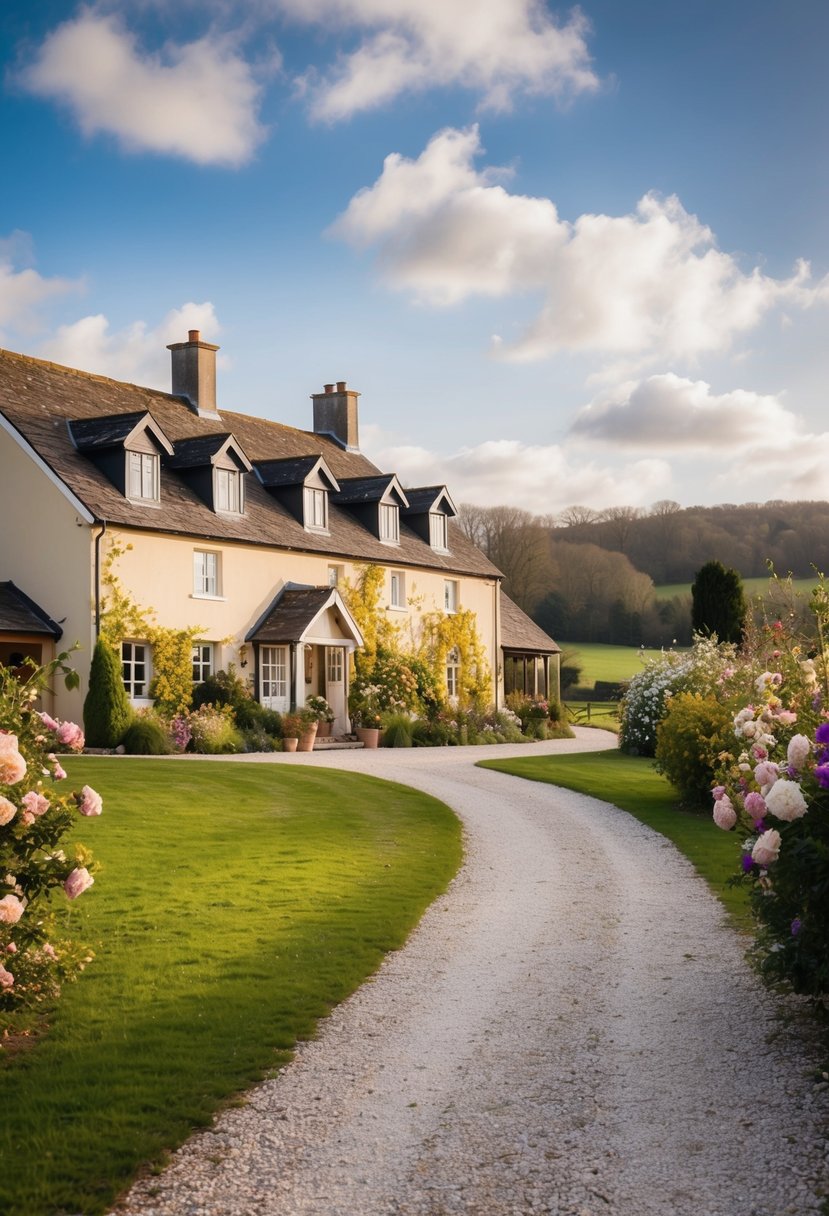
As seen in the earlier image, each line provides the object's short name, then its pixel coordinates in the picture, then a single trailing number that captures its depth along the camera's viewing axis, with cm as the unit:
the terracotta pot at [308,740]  2662
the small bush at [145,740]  2314
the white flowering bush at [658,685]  2403
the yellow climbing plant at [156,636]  2411
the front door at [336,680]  2975
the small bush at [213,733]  2427
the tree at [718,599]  3659
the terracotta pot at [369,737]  2873
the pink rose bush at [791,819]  546
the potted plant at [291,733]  2631
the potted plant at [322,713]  2808
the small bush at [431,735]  2953
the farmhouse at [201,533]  2412
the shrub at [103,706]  2306
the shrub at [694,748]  1677
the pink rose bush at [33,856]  596
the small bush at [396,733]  2894
